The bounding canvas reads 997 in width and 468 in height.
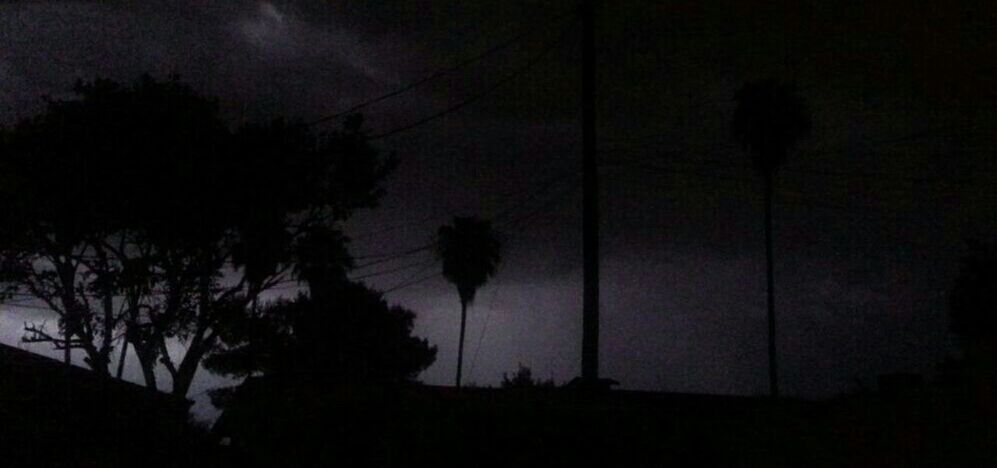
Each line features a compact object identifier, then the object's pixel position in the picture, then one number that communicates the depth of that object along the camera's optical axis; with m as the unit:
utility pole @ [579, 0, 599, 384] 18.69
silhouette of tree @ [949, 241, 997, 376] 35.09
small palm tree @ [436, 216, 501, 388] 60.69
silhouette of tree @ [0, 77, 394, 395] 26.61
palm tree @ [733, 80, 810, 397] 43.53
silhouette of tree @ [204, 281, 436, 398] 44.12
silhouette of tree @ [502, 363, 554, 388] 54.78
